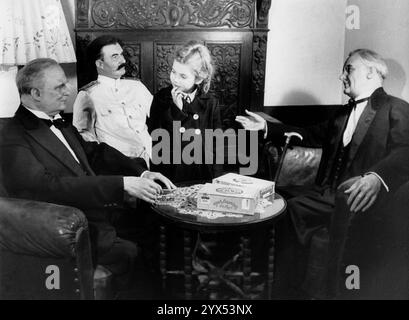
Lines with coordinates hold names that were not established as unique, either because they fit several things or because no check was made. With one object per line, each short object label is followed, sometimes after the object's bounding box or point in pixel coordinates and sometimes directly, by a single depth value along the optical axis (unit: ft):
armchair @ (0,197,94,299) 6.95
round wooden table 7.61
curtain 8.80
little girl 10.26
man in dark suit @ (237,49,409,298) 8.91
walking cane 10.64
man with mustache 9.93
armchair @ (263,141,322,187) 10.59
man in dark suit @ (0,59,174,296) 7.99
